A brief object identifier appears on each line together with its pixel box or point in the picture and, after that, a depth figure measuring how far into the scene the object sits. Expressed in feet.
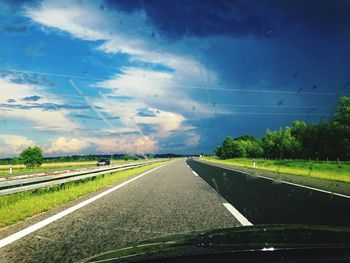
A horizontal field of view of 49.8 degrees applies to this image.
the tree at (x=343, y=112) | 241.74
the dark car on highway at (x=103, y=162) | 199.09
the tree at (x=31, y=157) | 304.30
